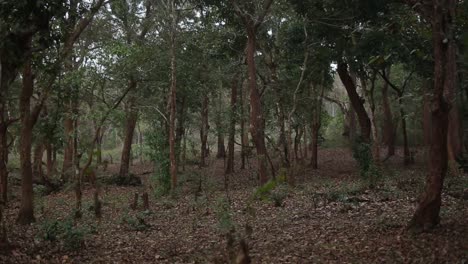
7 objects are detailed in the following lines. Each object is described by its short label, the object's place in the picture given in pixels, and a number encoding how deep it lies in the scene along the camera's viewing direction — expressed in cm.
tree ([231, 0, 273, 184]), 1711
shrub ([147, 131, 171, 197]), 2000
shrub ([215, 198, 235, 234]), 965
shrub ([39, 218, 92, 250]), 956
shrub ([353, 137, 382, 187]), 1580
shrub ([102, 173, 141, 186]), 2605
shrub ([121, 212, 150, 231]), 1242
